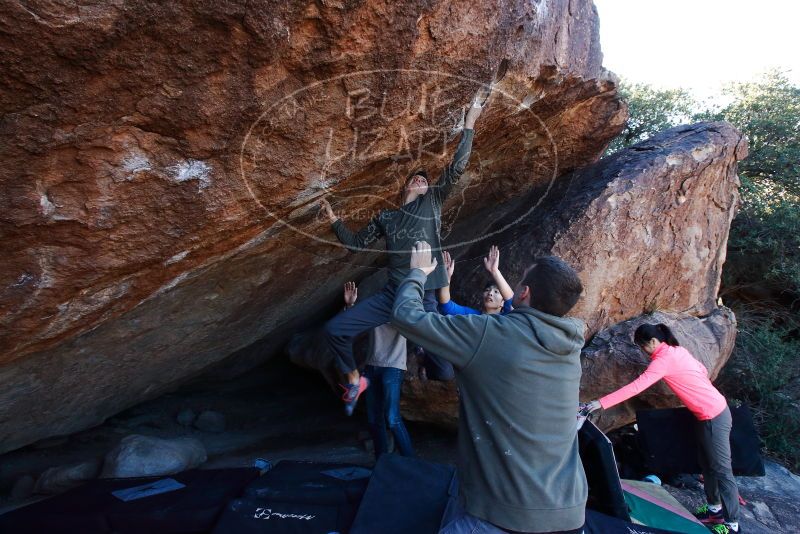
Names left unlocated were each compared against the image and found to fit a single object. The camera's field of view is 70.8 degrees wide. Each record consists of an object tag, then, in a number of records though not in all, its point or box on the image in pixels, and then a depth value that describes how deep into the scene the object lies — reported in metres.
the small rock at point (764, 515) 3.66
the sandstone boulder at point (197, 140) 1.93
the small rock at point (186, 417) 5.07
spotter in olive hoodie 1.69
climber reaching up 3.26
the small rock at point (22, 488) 3.79
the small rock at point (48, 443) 4.42
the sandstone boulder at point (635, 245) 3.99
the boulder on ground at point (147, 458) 3.61
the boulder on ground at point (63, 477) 3.68
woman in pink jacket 3.28
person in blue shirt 3.23
